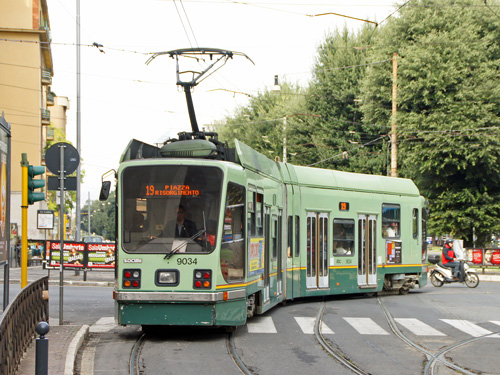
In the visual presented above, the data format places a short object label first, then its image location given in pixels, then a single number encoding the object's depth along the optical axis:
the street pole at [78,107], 37.16
